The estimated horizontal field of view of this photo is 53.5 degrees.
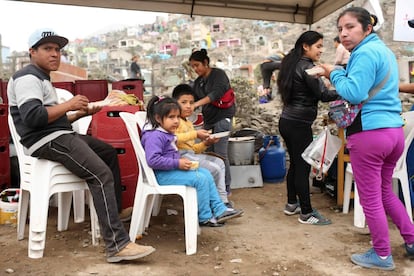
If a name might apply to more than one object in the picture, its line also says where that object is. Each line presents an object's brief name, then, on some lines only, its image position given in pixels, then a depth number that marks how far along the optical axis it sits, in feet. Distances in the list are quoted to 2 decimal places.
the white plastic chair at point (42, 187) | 9.02
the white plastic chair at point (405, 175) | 11.28
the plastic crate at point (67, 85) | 14.97
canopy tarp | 16.81
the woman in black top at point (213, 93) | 14.01
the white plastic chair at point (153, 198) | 10.74
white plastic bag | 11.60
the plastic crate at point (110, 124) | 11.64
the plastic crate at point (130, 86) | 14.17
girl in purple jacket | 9.52
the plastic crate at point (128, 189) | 12.05
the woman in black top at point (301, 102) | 11.44
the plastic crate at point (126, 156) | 11.79
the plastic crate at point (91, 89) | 14.87
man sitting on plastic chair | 8.58
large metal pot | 16.87
